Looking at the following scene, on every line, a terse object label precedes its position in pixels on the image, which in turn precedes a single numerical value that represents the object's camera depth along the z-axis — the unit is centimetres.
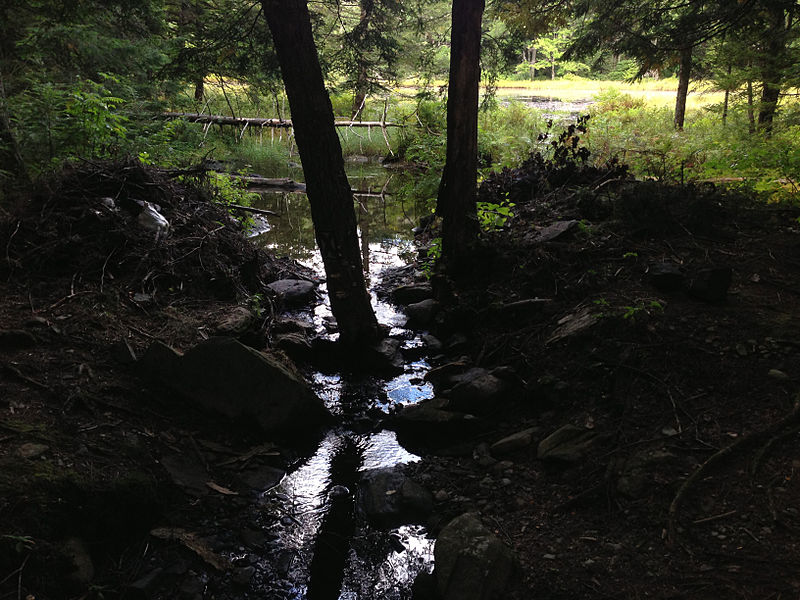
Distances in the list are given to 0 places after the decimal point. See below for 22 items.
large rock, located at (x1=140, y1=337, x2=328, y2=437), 421
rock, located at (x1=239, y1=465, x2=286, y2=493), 392
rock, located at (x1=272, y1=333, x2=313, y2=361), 605
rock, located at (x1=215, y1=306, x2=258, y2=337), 514
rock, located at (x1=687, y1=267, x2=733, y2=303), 446
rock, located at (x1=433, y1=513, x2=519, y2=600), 289
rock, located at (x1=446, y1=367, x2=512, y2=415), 466
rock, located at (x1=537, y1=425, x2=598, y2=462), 373
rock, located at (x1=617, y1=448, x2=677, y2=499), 319
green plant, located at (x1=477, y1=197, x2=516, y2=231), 702
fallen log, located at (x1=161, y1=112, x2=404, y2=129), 1730
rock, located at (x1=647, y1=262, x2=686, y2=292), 482
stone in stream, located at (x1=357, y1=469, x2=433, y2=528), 369
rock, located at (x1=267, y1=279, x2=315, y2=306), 771
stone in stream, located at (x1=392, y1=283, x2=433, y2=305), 785
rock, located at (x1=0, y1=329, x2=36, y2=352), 393
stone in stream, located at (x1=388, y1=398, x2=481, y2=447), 456
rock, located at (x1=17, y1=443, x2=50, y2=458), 302
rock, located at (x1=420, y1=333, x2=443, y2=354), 641
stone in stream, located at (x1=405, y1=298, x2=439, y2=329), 710
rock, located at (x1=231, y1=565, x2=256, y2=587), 309
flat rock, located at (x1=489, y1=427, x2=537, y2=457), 415
